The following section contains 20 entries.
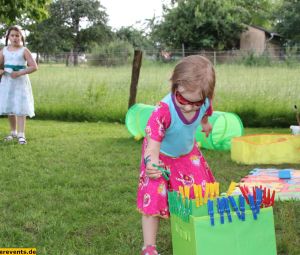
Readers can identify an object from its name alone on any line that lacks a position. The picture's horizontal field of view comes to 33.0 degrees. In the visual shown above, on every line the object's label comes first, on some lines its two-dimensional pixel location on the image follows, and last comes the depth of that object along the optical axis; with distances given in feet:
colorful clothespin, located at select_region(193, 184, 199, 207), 6.90
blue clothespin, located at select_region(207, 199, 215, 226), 6.58
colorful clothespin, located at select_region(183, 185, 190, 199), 7.01
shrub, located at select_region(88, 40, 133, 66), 38.17
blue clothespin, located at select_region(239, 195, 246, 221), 6.78
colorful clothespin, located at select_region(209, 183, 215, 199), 6.98
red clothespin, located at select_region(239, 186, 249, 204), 6.86
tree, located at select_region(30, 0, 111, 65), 183.52
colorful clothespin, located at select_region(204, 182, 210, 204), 6.98
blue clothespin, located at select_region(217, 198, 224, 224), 6.64
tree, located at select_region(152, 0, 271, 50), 108.68
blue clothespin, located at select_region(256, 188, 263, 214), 6.84
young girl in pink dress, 7.70
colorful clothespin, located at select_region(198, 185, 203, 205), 6.93
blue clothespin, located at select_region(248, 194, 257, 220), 6.83
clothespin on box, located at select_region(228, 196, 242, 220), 6.74
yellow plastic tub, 17.16
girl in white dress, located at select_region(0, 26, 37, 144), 19.99
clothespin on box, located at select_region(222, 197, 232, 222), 6.70
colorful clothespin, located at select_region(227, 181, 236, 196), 7.23
